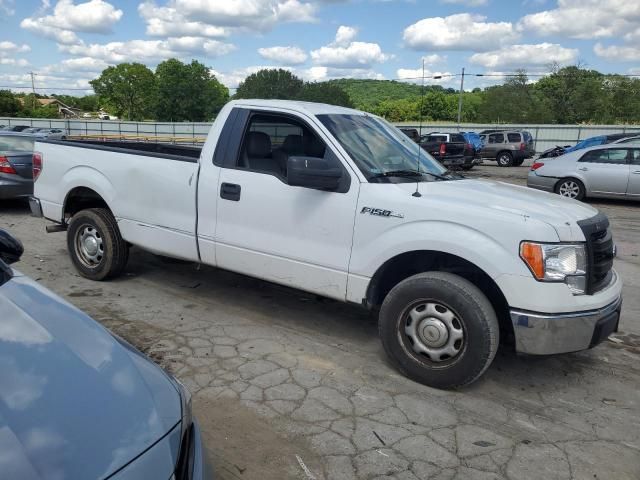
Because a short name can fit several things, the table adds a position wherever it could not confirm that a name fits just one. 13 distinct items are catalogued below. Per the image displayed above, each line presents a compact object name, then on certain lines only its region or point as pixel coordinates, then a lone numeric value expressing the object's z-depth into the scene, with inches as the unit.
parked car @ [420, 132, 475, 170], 863.7
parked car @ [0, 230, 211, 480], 63.6
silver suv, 1124.5
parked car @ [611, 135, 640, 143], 666.5
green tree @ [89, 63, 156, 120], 3966.5
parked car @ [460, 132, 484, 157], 1214.6
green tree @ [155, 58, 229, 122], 3329.2
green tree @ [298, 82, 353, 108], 2879.4
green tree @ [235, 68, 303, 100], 3417.8
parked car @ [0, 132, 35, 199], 376.2
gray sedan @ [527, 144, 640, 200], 522.3
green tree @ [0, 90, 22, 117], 3160.2
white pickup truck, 139.0
